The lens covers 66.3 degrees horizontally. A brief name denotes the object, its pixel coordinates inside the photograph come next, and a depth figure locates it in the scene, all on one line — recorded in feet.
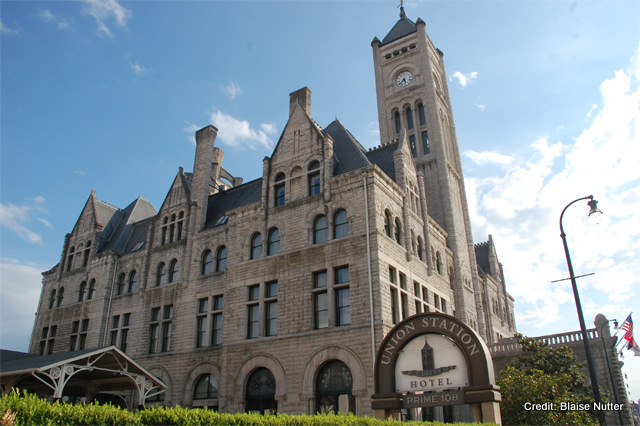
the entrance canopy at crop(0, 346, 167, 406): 71.20
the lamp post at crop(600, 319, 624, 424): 88.53
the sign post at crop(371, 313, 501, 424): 49.65
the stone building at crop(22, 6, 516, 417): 76.13
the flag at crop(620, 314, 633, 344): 96.37
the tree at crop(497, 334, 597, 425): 65.16
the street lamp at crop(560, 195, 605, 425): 47.01
